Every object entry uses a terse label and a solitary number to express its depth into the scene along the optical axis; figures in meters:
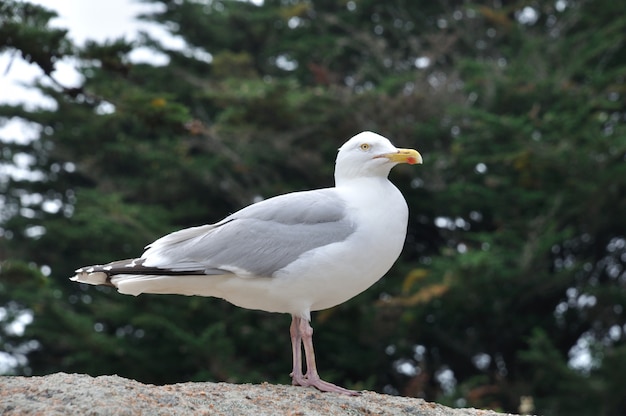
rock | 8.59
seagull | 10.17
